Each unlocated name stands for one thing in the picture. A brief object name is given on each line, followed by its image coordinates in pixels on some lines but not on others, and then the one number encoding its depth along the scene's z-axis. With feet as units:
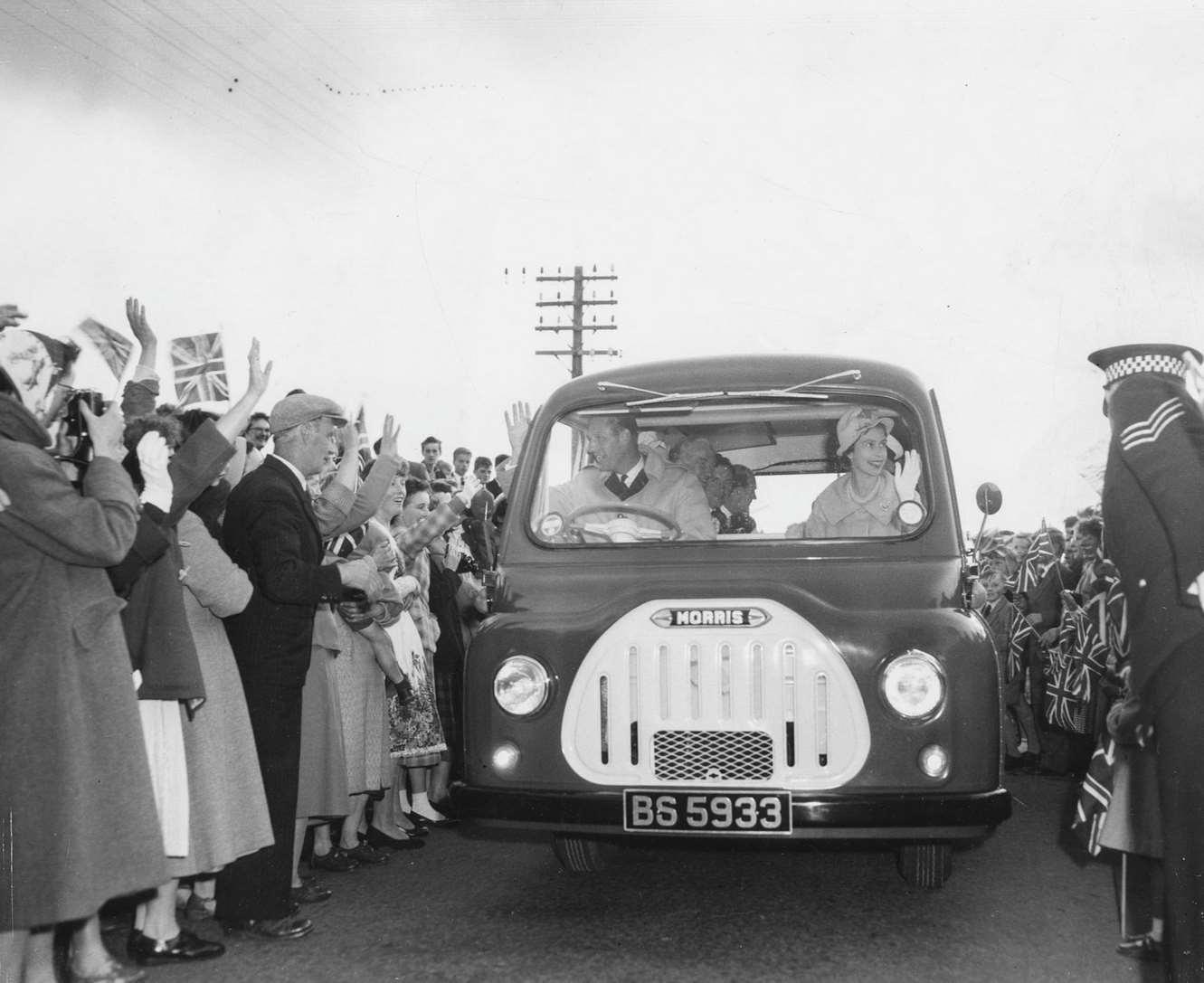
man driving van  17.38
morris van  13.93
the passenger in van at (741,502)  17.88
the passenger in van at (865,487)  16.85
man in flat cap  14.94
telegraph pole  93.50
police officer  9.98
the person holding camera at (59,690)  10.93
